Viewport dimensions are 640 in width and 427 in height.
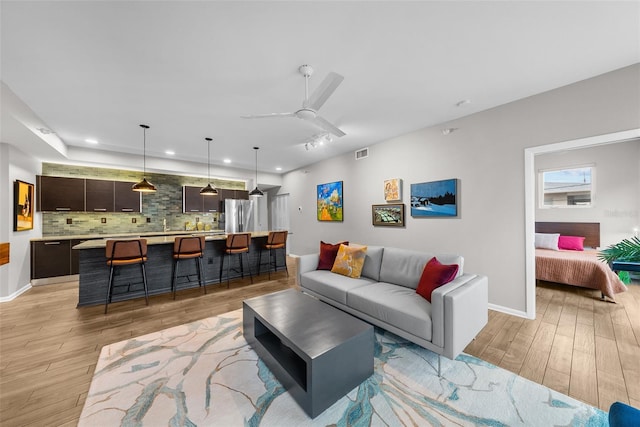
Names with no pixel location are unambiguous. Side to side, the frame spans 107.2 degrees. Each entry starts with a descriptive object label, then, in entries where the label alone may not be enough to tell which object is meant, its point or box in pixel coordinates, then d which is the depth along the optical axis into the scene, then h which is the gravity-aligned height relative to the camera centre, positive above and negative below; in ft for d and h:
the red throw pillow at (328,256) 11.81 -2.10
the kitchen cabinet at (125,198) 18.01 +1.43
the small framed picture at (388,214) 14.37 +0.02
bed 11.35 -2.80
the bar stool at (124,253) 10.77 -1.75
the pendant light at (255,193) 18.91 +1.79
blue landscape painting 12.00 +0.85
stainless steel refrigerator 23.06 +0.04
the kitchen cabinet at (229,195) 22.84 +2.08
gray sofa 6.32 -2.86
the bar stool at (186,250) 12.74 -1.91
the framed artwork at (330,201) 18.64 +1.13
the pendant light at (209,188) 15.26 +1.93
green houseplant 4.60 -0.80
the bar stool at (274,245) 16.37 -2.12
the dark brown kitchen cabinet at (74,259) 15.49 -2.81
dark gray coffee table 5.18 -3.31
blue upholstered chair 3.08 -2.74
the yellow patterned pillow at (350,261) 10.75 -2.16
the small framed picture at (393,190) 14.33 +1.54
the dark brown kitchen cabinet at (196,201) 21.21 +1.34
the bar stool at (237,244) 14.43 -1.76
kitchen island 11.39 -2.92
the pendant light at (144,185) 13.00 +1.80
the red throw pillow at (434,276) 7.52 -2.04
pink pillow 15.11 -1.91
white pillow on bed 15.51 -1.80
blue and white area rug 5.07 -4.38
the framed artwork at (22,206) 12.80 +0.62
